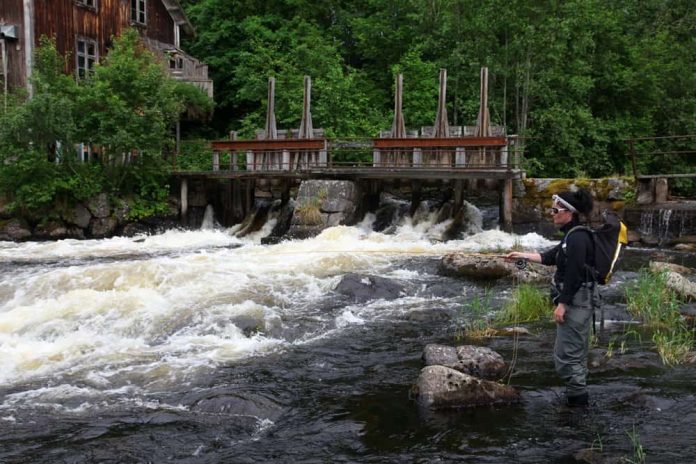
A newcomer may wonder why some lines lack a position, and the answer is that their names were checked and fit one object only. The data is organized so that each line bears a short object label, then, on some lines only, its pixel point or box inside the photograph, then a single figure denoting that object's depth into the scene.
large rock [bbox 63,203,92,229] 20.00
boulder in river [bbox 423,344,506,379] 6.82
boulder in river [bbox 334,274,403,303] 10.76
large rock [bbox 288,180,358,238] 18.05
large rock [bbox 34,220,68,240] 19.58
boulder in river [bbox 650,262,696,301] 10.20
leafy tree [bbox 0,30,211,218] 19.17
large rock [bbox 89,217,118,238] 20.08
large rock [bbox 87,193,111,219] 20.20
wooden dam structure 18.58
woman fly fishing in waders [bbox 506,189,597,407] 5.43
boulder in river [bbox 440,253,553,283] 12.02
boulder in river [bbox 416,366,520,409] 6.00
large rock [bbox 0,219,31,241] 19.22
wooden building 22.92
